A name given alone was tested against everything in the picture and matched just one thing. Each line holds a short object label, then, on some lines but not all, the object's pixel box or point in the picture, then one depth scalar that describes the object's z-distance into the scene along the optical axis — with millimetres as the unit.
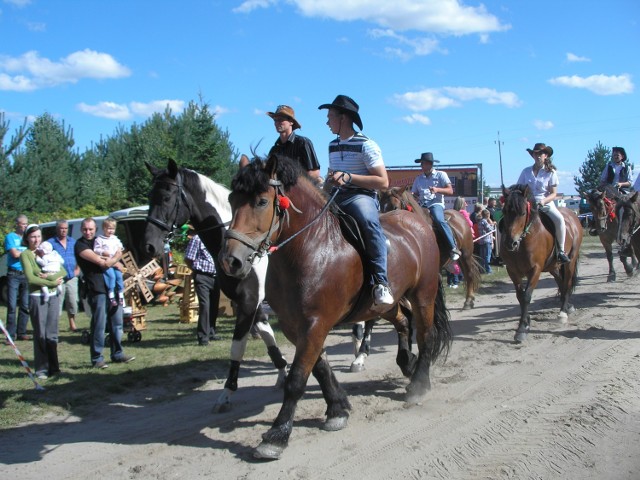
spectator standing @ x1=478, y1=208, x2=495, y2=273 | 17672
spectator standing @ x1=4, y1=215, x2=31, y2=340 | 10289
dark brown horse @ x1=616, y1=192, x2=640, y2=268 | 12203
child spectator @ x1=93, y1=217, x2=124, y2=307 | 7879
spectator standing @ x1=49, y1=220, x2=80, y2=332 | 9711
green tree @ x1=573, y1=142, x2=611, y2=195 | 57594
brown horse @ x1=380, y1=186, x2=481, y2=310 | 11445
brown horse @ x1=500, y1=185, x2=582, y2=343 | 8727
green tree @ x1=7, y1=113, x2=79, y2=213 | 23984
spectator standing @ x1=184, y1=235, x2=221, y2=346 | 9305
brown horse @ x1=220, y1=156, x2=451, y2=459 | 4203
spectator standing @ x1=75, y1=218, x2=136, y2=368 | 7688
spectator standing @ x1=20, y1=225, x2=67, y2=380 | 7203
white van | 15141
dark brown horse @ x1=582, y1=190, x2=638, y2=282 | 13711
